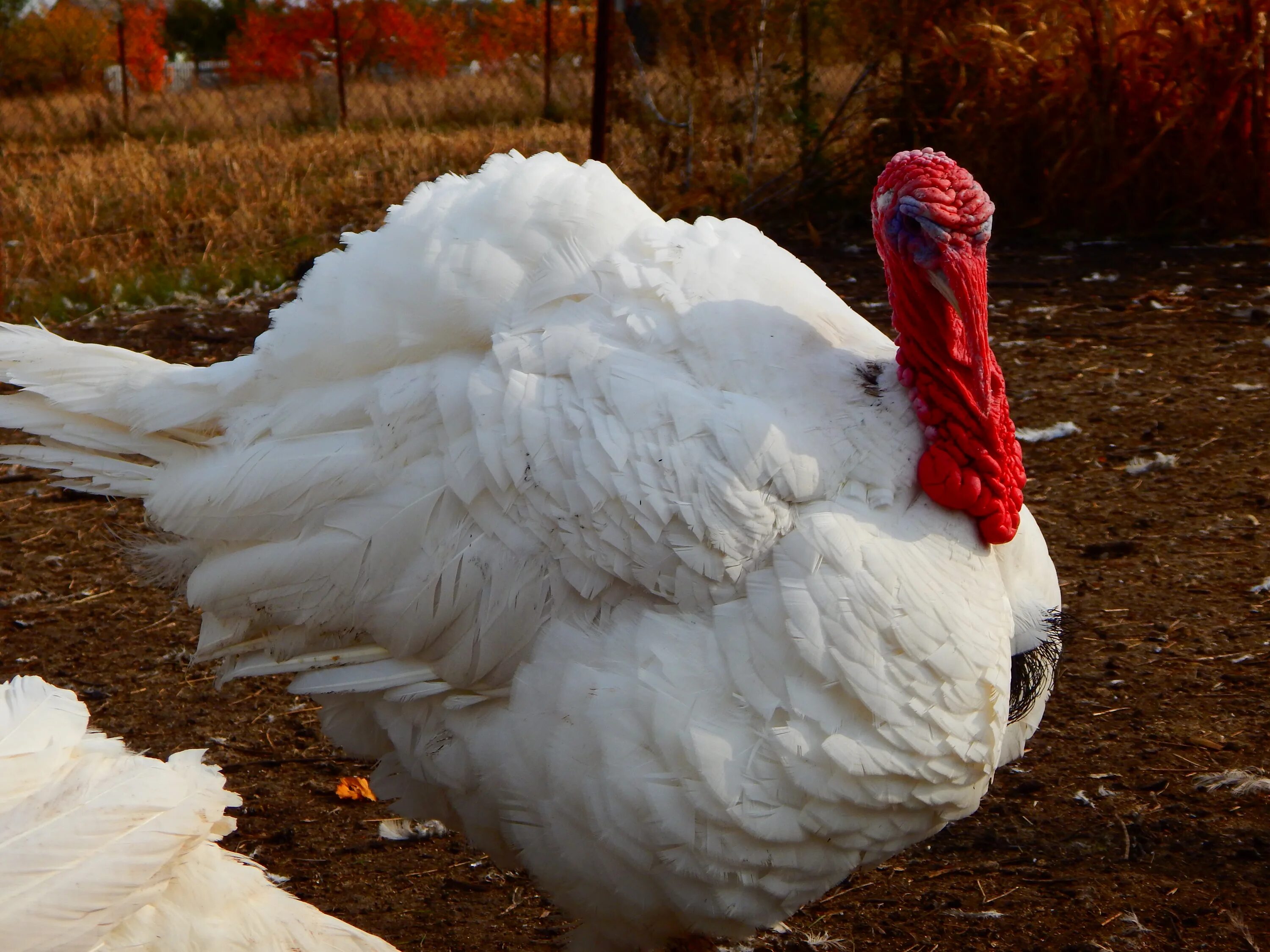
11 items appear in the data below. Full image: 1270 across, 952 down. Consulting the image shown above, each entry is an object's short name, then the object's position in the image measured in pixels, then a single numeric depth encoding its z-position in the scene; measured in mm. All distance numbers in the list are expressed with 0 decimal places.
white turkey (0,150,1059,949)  2275
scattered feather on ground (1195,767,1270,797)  3229
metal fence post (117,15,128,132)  12906
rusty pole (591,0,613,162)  6277
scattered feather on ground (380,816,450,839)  3424
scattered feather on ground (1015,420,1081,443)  5328
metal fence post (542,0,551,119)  11359
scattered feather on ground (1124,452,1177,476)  4996
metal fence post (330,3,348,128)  12461
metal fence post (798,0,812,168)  8359
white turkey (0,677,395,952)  1759
